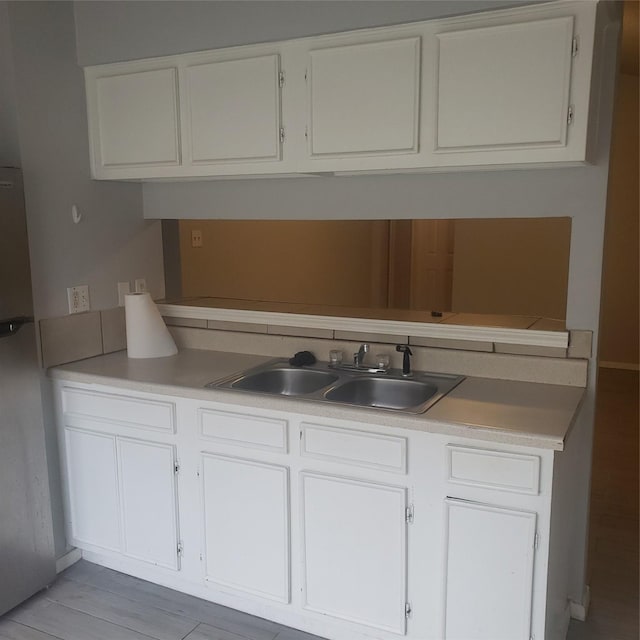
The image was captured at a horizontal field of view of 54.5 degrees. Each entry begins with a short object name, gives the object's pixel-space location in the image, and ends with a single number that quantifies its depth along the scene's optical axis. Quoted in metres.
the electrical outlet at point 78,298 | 2.58
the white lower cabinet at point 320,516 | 1.79
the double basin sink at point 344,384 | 2.27
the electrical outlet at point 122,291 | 2.83
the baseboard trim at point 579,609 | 2.32
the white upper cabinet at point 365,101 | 1.81
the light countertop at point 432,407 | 1.77
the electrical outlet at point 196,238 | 3.68
